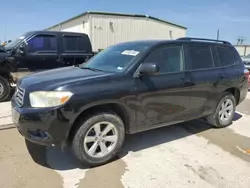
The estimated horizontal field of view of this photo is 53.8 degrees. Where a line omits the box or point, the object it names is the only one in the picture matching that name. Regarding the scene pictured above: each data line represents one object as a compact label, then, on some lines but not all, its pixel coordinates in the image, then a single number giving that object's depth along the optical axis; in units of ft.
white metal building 65.77
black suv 9.73
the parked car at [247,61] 37.86
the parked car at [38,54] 22.30
